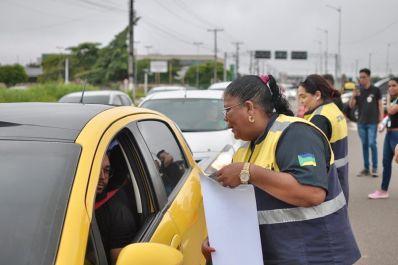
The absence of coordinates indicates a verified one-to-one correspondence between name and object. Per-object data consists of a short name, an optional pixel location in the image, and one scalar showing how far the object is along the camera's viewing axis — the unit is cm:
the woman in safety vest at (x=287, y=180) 244
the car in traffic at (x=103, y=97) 1577
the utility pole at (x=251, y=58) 10675
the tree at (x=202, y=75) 11208
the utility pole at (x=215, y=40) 8488
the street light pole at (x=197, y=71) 9388
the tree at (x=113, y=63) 6812
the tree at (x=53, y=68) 8375
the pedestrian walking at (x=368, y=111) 990
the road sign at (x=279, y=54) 8725
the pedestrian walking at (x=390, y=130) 802
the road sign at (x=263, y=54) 8701
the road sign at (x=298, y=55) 8825
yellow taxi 220
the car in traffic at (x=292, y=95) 6122
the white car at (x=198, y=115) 851
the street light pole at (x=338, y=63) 5600
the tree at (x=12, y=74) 8356
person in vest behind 498
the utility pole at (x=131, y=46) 3384
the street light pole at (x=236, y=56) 9234
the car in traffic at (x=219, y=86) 1859
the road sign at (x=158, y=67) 9132
